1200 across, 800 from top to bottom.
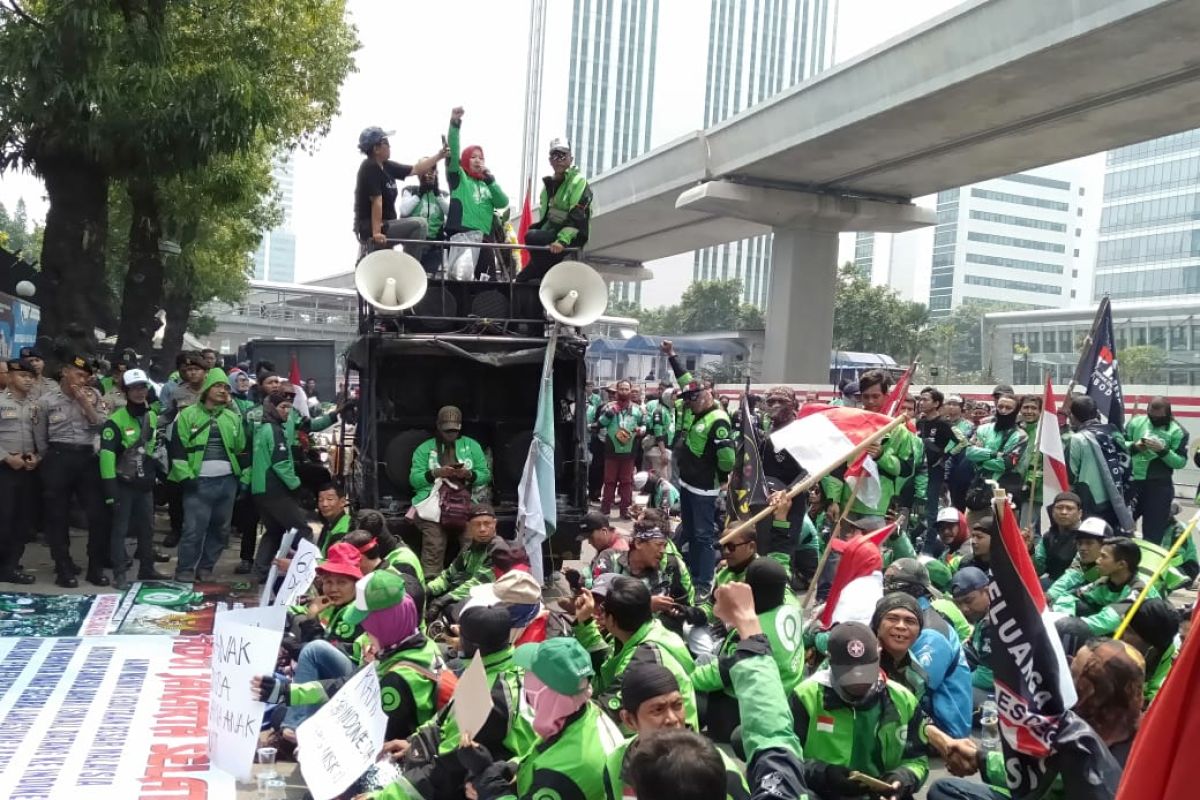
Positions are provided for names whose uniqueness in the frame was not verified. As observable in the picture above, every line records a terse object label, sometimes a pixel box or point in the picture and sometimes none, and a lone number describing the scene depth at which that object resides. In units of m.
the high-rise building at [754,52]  128.38
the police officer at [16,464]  9.02
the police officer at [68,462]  9.12
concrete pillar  30.47
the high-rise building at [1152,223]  92.00
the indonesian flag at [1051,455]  7.74
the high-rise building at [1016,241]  126.38
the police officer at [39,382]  9.26
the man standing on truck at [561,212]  9.48
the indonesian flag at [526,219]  10.68
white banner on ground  5.14
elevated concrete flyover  15.73
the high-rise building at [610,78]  122.50
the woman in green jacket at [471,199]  10.23
